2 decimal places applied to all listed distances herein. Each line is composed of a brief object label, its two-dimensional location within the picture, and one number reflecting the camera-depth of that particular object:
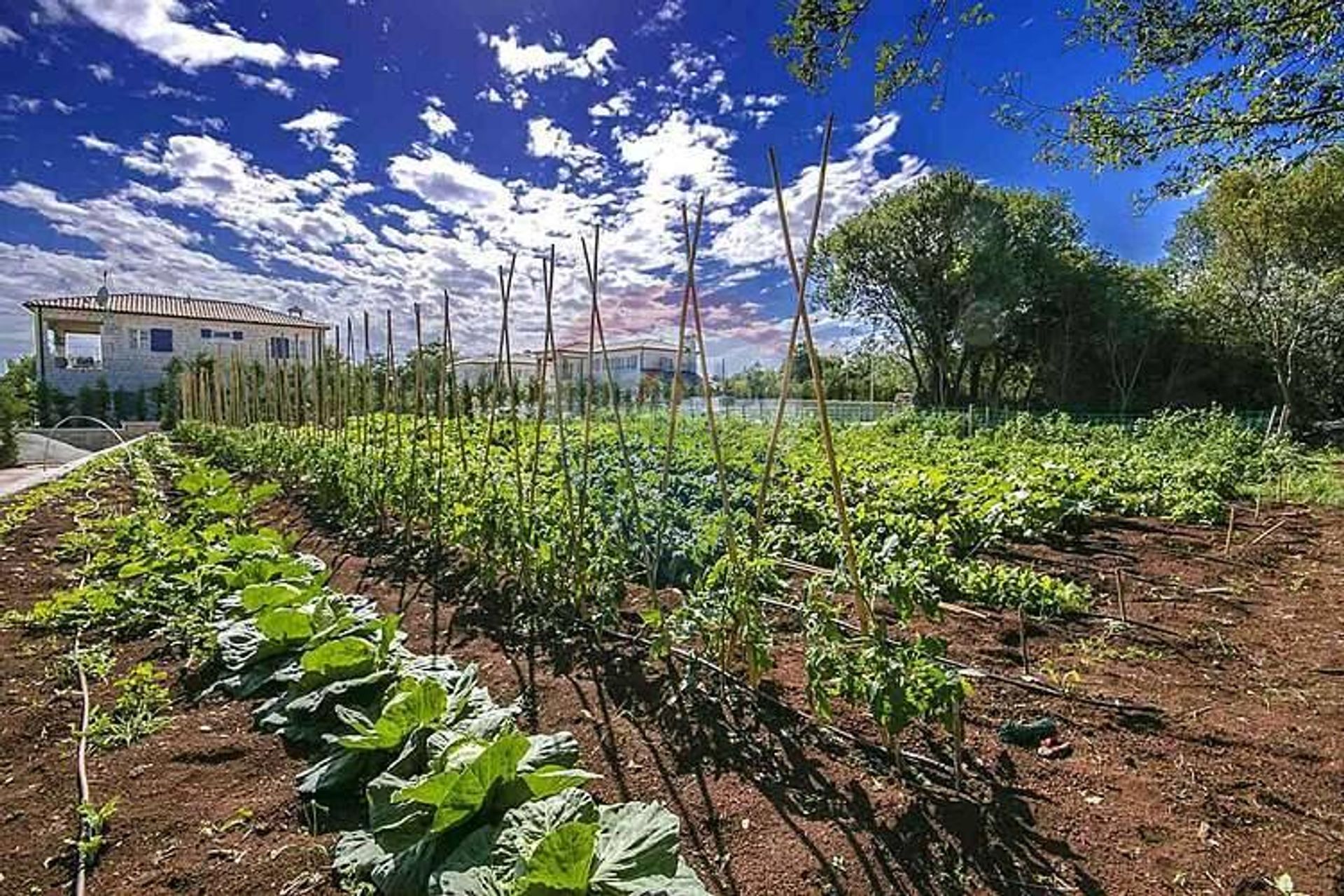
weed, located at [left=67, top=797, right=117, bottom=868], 1.64
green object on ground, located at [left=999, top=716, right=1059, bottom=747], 2.15
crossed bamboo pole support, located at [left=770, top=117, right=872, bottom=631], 2.04
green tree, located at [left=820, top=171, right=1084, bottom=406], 17.81
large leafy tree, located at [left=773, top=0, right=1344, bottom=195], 2.87
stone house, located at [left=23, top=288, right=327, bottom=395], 21.86
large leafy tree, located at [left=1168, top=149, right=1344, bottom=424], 12.80
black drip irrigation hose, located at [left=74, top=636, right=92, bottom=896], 1.57
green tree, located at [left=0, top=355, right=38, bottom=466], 10.20
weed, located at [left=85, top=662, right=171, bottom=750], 2.21
